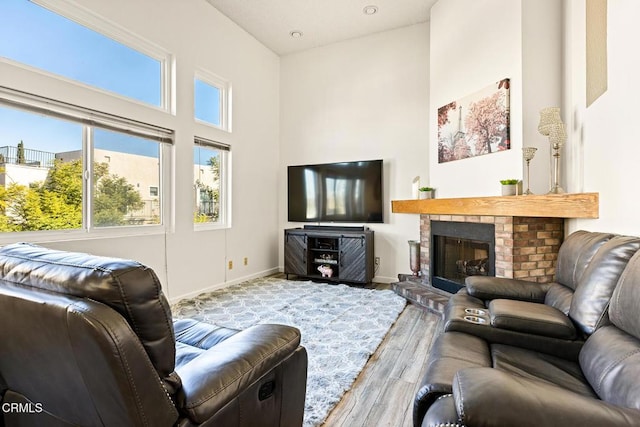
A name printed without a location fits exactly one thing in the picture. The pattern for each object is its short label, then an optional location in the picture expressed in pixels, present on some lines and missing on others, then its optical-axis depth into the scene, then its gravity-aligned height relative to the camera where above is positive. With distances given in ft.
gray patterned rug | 6.66 -3.38
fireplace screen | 10.90 -1.66
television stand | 14.67 -1.94
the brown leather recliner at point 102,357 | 2.61 -1.28
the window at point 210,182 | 13.35 +1.35
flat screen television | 15.40 +1.02
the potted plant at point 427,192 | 13.14 +0.81
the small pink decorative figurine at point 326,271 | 15.27 -2.75
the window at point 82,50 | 8.21 +4.83
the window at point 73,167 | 8.16 +1.36
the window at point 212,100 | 13.50 +4.93
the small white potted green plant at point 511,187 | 9.30 +0.71
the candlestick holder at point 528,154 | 8.92 +1.60
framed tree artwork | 10.06 +3.01
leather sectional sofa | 2.62 -1.67
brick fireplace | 7.74 -0.36
